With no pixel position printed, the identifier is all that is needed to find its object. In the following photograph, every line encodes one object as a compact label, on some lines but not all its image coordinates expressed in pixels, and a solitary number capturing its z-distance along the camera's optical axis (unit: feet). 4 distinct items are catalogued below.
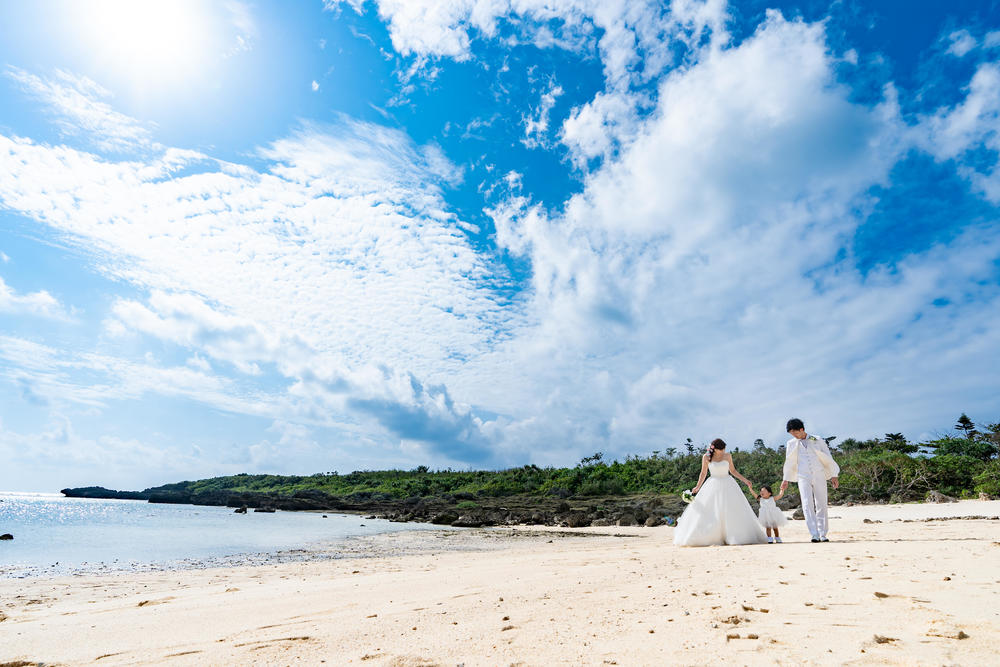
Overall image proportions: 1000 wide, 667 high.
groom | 32.07
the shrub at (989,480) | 63.31
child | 33.83
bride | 31.73
